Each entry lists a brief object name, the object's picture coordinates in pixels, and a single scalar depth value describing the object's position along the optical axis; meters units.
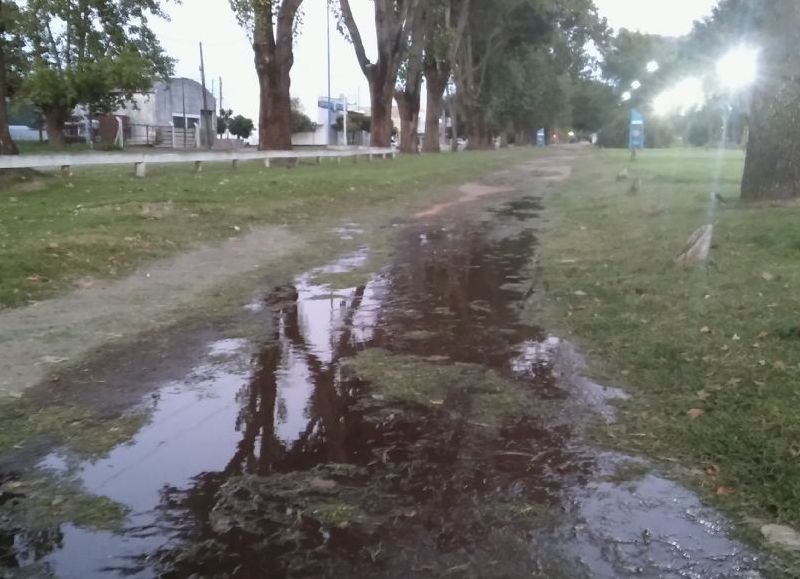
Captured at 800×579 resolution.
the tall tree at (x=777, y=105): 11.86
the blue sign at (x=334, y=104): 77.36
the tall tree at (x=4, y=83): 16.44
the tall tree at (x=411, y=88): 36.19
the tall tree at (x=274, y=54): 22.11
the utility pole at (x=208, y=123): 51.50
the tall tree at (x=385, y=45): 29.25
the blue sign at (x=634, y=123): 38.75
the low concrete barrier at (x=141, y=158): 14.88
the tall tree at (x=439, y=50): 36.72
